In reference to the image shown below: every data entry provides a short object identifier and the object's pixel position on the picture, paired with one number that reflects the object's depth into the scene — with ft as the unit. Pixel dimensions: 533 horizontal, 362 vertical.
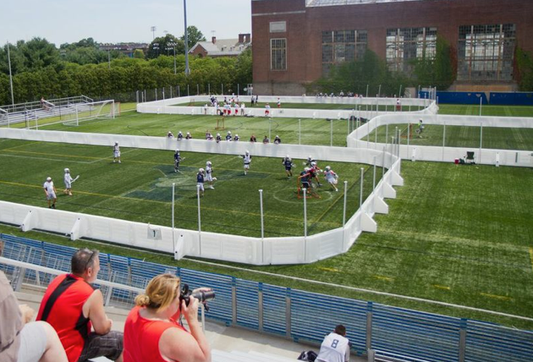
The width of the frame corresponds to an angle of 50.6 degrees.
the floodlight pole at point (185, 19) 276.41
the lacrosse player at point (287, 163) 97.76
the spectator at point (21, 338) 13.48
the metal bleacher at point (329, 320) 36.04
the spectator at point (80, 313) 17.02
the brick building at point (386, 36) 238.27
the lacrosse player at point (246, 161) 100.63
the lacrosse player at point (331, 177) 88.02
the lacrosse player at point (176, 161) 104.27
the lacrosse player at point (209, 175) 91.15
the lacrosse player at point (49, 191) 79.30
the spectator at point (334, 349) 29.89
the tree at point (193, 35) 594.45
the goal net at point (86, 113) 192.32
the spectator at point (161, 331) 13.92
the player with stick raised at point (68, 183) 87.35
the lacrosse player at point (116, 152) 113.38
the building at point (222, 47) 519.60
